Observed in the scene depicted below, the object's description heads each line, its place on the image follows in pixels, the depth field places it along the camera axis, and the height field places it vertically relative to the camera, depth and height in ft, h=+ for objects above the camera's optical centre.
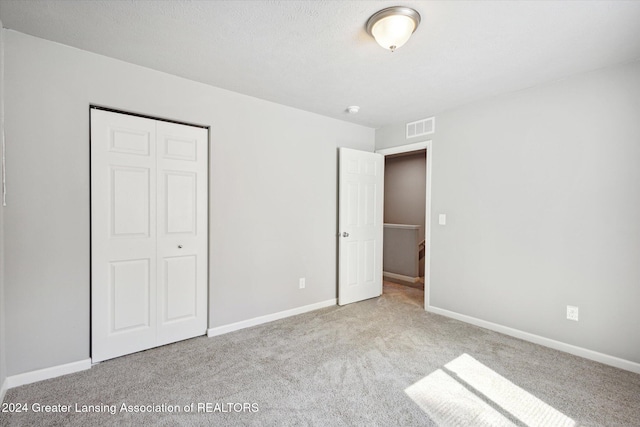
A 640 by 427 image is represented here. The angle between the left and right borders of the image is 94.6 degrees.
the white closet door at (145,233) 7.86 -0.69
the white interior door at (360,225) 12.78 -0.61
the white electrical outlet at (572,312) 8.60 -2.92
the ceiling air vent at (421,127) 12.14 +3.58
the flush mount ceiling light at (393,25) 5.80 +3.80
